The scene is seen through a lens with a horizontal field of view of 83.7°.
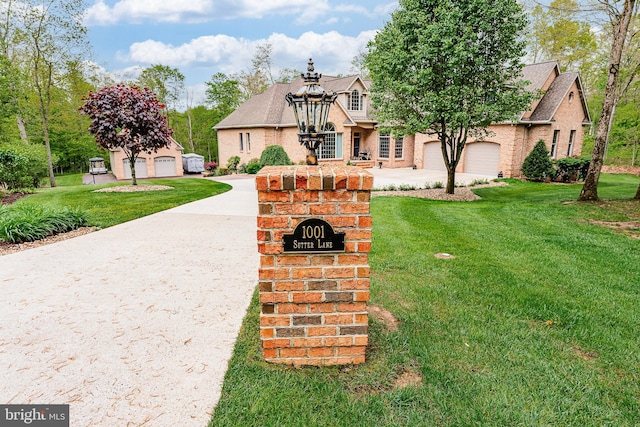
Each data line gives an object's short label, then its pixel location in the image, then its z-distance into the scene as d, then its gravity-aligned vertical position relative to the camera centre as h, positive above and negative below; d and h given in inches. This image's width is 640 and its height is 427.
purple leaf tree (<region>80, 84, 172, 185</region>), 484.7 +51.9
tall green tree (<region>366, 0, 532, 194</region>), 412.8 +113.7
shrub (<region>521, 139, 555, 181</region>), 709.3 -17.4
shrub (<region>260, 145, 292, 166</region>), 780.0 -1.2
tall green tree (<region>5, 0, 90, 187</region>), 762.8 +259.0
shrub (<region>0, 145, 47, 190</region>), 426.0 -16.5
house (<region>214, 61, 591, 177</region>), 755.4 +53.8
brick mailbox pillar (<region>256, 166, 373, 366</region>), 98.3 -30.2
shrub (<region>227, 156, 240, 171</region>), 967.7 -18.5
